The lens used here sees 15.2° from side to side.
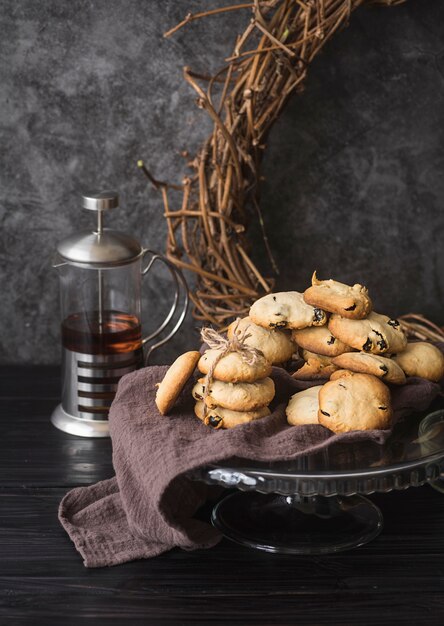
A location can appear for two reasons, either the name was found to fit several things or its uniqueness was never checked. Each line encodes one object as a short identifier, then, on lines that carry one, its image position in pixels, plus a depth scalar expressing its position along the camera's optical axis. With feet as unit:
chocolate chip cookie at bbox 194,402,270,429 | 3.78
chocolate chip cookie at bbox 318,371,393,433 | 3.72
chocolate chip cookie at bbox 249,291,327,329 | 3.91
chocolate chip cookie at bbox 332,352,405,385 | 3.82
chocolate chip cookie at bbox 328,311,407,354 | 3.86
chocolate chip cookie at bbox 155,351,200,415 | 3.83
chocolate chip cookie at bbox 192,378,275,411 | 3.77
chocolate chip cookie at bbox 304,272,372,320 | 3.87
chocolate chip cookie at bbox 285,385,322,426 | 3.80
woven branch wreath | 4.40
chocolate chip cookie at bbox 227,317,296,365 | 3.92
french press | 4.38
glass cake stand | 3.61
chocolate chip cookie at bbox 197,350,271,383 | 3.76
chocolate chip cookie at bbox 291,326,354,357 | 3.91
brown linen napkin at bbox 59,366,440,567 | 3.68
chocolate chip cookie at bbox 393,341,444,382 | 3.98
